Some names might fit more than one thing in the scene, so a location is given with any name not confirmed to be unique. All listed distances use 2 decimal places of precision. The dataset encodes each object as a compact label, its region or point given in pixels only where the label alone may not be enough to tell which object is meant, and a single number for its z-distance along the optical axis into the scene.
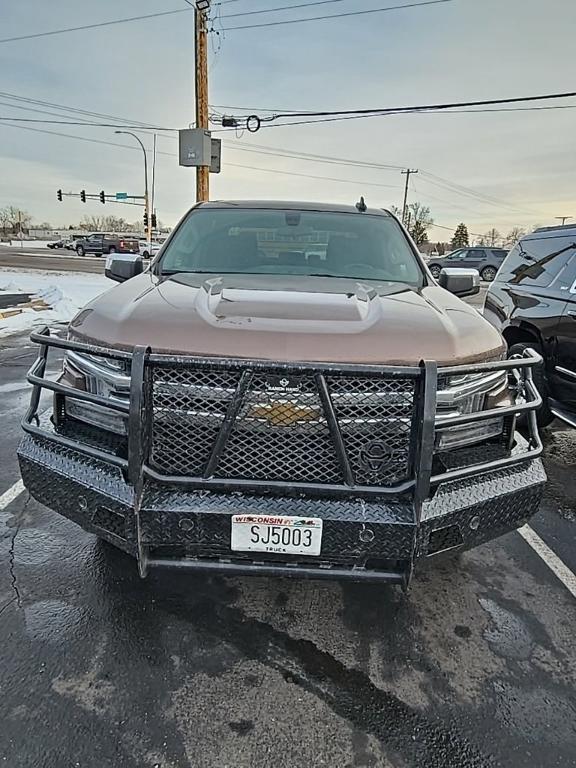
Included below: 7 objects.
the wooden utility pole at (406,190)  68.50
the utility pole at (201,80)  15.74
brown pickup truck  2.07
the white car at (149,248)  29.43
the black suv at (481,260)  29.33
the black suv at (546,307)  4.50
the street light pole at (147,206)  39.50
